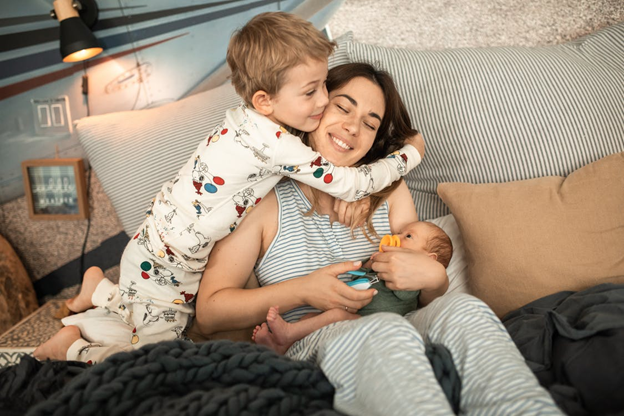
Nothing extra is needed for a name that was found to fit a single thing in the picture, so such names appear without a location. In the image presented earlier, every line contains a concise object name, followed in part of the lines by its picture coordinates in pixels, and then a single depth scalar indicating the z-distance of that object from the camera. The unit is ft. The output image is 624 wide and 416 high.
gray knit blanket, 2.62
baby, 3.88
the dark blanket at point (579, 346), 2.89
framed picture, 6.82
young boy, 3.92
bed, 2.90
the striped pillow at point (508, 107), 4.72
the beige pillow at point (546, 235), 3.98
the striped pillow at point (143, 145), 5.26
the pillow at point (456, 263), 4.74
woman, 2.60
